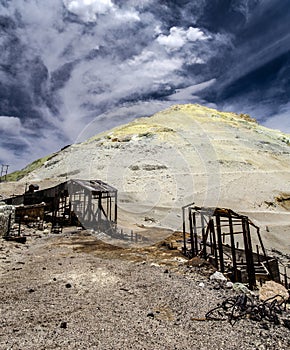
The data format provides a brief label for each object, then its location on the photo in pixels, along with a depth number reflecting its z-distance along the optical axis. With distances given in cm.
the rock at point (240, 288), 620
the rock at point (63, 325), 412
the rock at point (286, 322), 433
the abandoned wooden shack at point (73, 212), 1905
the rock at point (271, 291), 617
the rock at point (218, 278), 707
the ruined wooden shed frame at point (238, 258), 841
